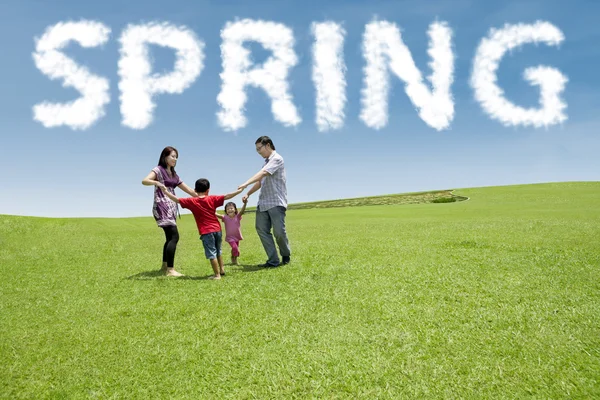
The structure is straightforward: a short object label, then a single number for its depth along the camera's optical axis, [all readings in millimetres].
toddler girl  10219
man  8917
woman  8913
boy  8188
